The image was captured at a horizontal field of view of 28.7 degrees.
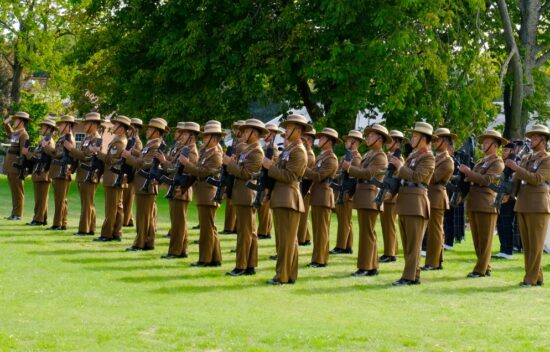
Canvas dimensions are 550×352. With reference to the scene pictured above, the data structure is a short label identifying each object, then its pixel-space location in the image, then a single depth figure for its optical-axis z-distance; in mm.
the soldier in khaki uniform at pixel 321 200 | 16328
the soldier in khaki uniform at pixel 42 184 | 21016
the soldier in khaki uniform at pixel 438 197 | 15698
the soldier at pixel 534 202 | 14516
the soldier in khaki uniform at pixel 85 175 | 19750
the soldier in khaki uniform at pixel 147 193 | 17406
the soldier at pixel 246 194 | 14617
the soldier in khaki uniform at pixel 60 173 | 20312
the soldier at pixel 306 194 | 17062
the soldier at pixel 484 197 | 15594
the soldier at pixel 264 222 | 20703
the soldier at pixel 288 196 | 13977
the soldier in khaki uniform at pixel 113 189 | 18609
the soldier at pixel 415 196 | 14562
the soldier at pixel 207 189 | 15680
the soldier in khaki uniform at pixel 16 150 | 21719
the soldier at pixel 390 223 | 17344
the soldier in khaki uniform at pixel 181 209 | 16578
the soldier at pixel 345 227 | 18094
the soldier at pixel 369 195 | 15516
